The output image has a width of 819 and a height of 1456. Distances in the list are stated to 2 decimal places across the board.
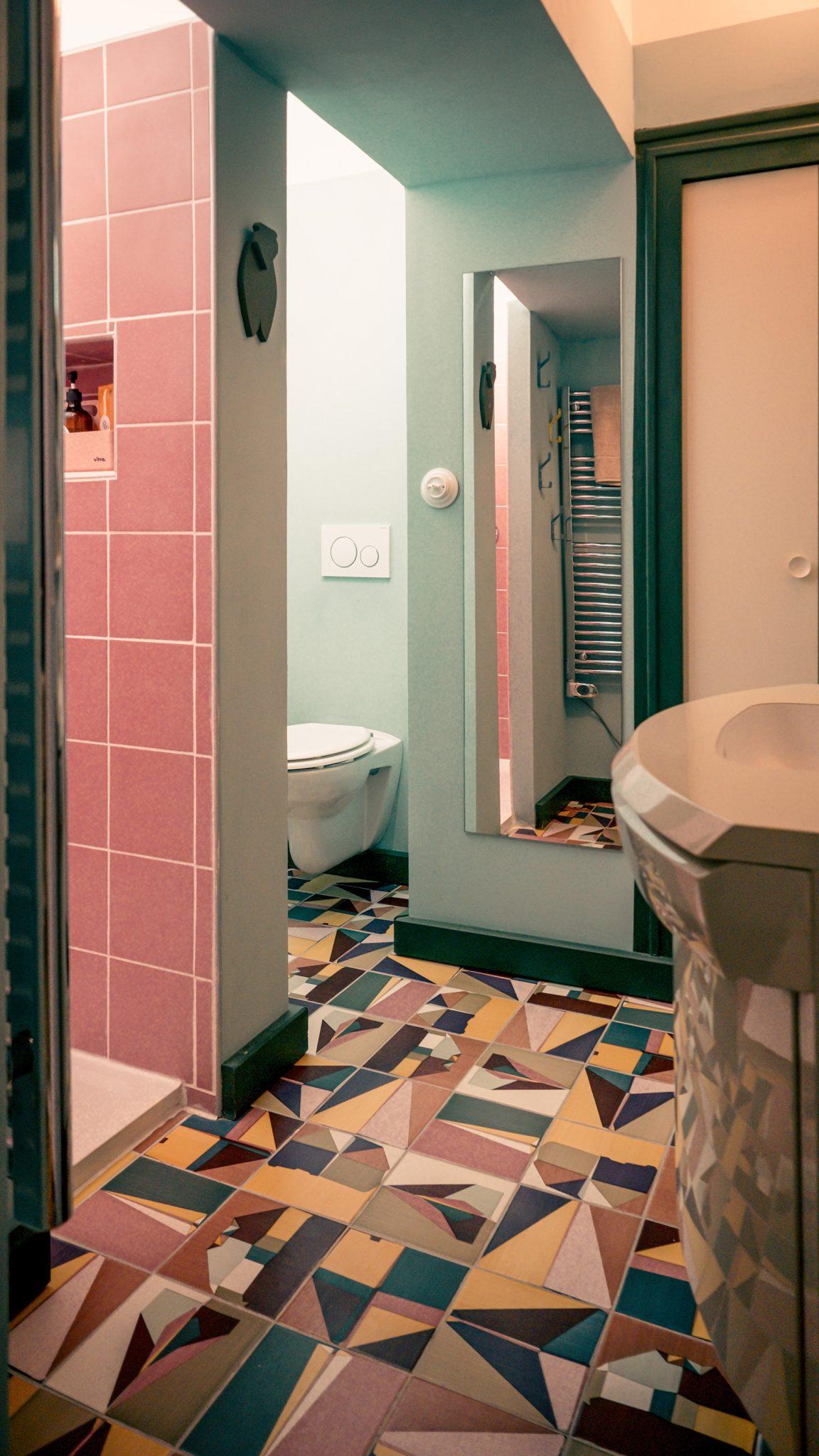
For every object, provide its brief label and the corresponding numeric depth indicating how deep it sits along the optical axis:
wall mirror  2.54
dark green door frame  2.32
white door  2.33
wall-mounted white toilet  2.92
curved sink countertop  0.64
